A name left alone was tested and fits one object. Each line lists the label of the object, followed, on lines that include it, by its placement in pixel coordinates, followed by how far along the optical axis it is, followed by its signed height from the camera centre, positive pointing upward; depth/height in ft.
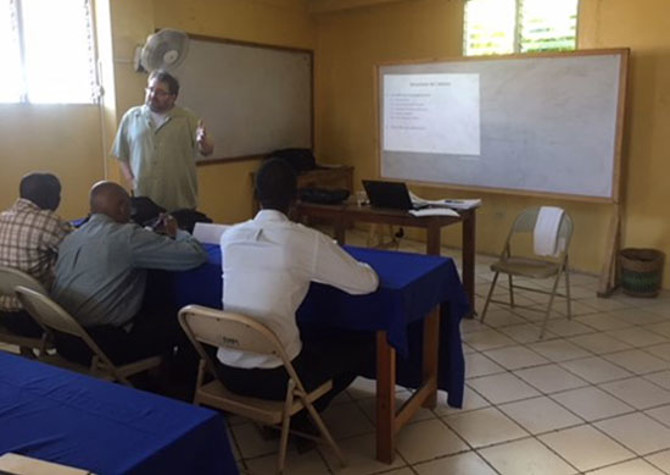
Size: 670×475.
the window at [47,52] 14.55 +1.95
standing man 11.76 -0.24
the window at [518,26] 16.34 +2.85
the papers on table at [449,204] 13.17 -1.48
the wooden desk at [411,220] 12.41 -1.76
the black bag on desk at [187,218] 11.30 -1.52
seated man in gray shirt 7.83 -1.70
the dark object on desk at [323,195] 13.89 -1.36
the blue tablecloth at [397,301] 7.51 -2.11
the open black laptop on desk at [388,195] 12.93 -1.28
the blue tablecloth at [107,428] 4.07 -2.01
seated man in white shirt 6.86 -1.54
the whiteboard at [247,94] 18.49 +1.23
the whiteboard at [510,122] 14.46 +0.25
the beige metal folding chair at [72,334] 7.27 -2.39
